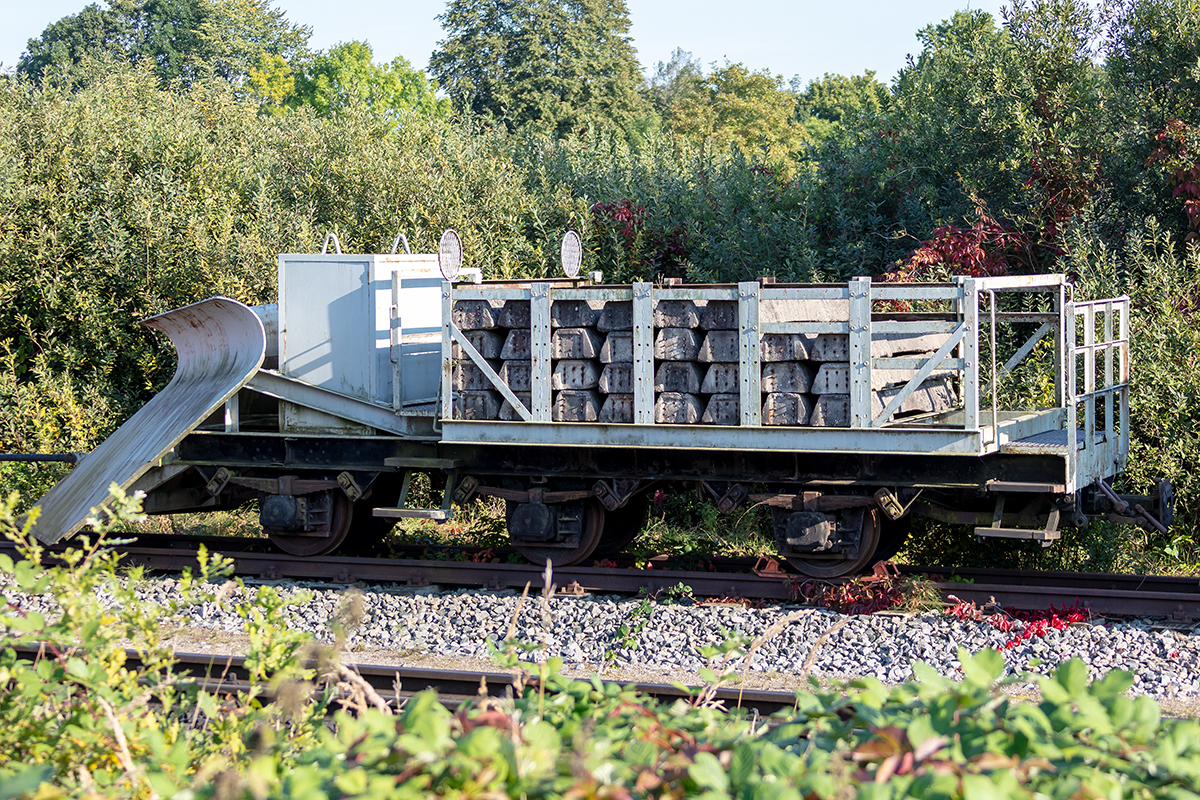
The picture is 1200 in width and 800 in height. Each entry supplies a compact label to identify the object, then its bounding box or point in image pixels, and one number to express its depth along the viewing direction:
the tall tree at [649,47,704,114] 83.94
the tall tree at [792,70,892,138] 60.29
